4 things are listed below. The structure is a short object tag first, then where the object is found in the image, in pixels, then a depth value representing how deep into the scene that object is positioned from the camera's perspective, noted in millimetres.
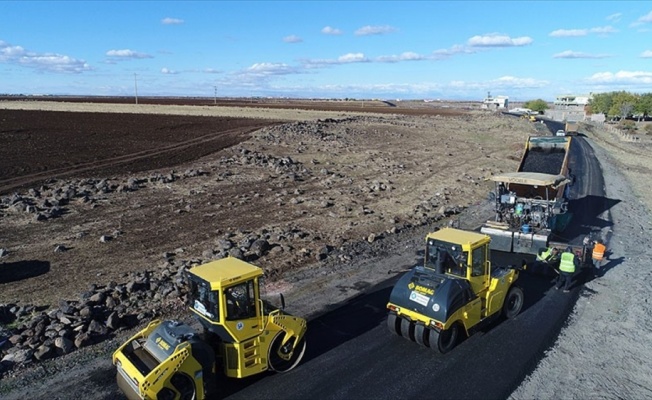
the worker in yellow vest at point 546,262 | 14281
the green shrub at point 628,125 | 85288
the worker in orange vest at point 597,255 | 14234
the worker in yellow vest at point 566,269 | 13016
